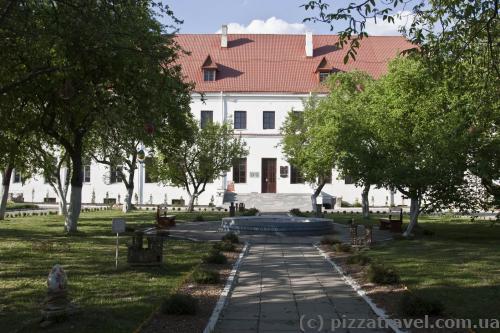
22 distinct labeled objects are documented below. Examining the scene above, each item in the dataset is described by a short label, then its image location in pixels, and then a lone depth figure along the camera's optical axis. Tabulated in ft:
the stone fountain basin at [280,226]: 77.15
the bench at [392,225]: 80.59
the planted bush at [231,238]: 63.67
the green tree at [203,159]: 126.11
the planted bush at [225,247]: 56.09
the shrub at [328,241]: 62.96
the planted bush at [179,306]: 28.02
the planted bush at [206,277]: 37.14
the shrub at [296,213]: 114.40
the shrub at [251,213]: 106.32
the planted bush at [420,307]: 27.58
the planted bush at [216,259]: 46.91
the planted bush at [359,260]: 46.27
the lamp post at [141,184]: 161.38
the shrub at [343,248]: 56.03
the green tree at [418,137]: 64.18
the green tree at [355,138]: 75.72
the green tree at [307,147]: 99.45
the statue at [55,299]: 25.75
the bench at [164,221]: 84.02
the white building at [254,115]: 157.69
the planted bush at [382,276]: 37.09
